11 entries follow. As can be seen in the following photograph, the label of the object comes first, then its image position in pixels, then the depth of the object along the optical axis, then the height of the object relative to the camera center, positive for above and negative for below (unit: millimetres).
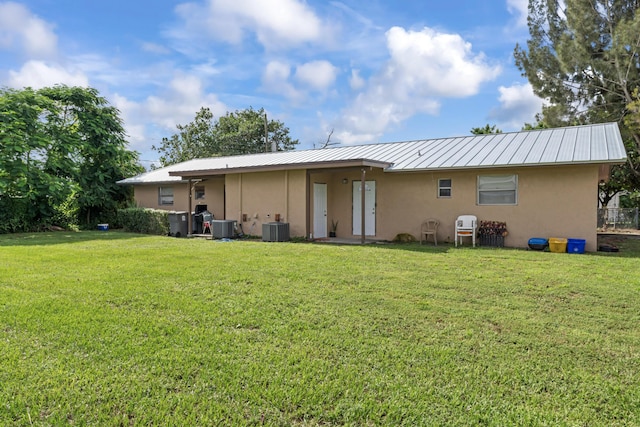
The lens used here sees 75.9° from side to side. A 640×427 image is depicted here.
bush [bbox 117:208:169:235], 15273 -57
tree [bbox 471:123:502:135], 26938 +5860
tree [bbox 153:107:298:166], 34375 +7059
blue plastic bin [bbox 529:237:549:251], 10227 -651
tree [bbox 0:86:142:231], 15297 +2591
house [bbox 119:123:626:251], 10336 +993
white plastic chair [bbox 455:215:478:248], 11172 -221
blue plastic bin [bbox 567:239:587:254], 9750 -670
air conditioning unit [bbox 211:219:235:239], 13633 -351
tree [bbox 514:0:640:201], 17156 +7072
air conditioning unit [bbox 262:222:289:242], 12555 -420
